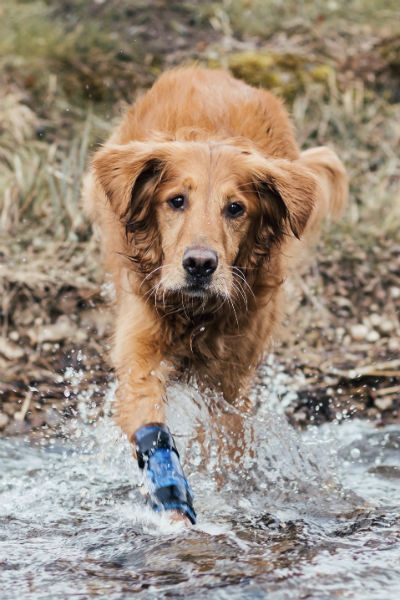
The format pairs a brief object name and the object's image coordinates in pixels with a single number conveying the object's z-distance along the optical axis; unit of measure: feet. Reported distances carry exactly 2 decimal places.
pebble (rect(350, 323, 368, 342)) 38.27
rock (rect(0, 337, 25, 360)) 34.68
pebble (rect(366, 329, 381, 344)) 38.06
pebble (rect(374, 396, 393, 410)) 33.88
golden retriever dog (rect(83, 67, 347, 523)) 22.88
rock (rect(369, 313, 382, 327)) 38.86
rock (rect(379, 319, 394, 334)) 38.55
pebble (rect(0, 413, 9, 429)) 31.32
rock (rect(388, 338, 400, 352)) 37.26
